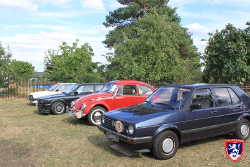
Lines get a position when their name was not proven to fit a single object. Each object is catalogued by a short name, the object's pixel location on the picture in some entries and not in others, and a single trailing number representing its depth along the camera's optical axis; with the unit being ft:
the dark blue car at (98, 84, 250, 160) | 16.03
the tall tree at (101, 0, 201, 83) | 69.05
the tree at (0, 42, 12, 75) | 93.86
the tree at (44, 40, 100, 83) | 86.28
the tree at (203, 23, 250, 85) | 63.05
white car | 47.26
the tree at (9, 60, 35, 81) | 235.56
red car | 27.22
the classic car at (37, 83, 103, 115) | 36.19
